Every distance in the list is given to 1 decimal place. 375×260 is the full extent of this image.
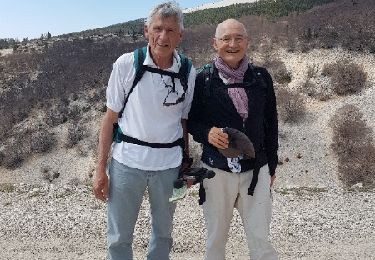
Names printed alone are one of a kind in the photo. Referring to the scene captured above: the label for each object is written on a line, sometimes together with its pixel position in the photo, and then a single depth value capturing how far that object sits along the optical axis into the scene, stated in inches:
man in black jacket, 117.6
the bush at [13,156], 780.0
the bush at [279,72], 918.4
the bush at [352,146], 561.3
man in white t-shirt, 111.5
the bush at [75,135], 816.9
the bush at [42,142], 810.8
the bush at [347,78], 806.5
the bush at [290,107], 769.6
